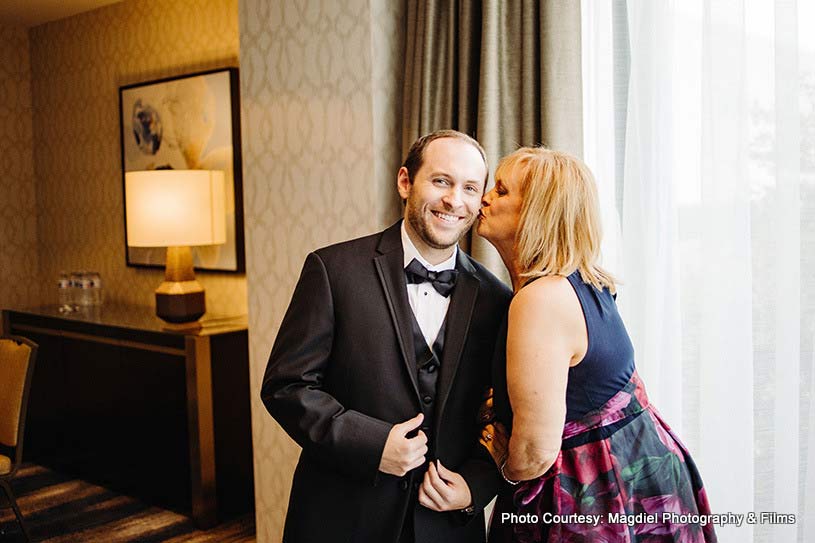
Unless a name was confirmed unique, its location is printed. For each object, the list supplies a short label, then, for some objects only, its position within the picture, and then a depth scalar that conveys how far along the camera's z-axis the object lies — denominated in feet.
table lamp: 12.62
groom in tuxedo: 5.88
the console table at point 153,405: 12.14
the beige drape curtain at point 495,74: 8.21
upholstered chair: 10.93
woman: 5.23
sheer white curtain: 7.02
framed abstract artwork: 13.70
